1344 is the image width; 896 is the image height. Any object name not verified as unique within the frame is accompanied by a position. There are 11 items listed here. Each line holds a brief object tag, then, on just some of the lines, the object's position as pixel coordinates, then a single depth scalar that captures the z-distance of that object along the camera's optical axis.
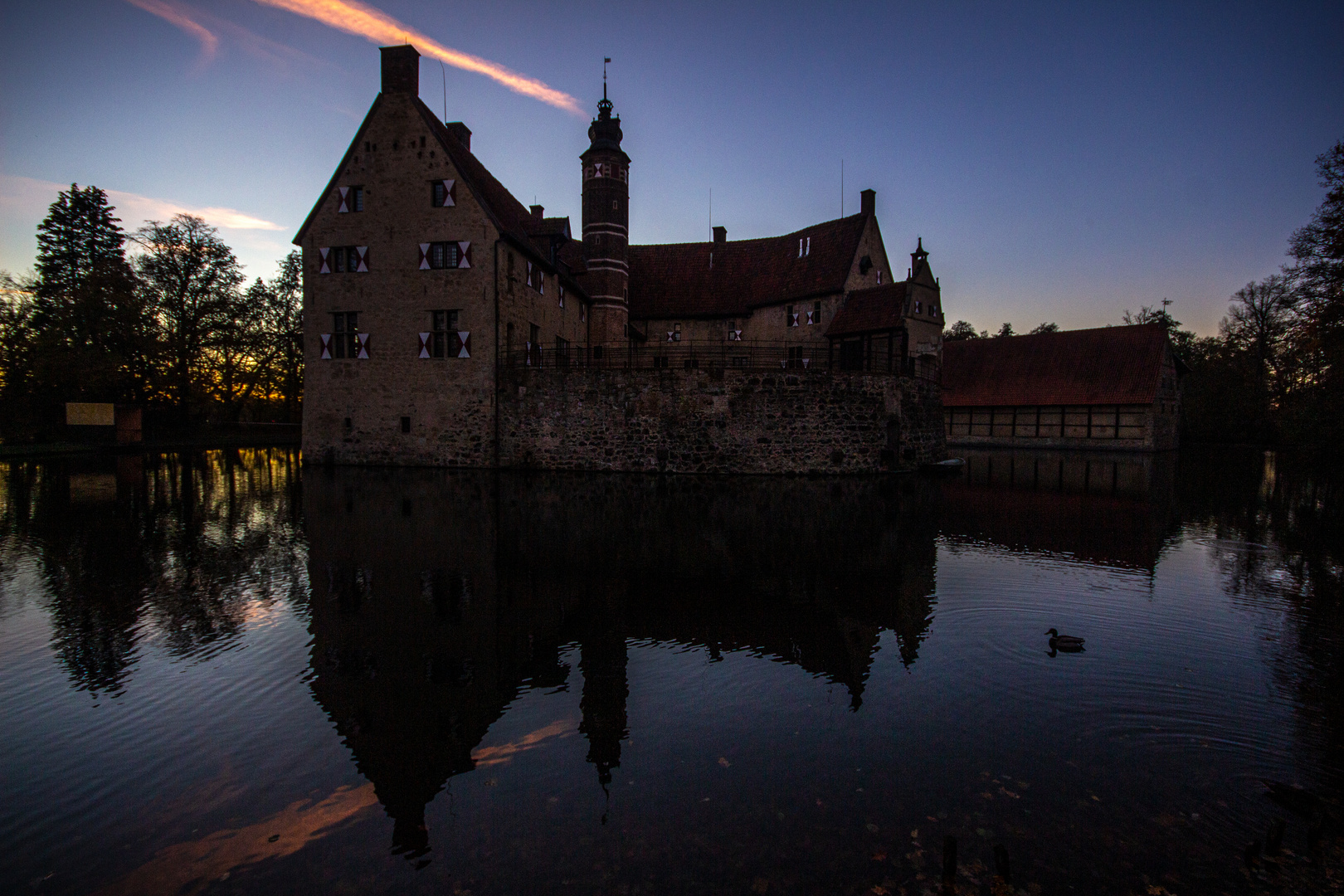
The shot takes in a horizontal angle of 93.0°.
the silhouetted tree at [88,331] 36.56
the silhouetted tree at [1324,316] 19.55
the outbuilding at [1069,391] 41.84
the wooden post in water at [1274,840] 3.77
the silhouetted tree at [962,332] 83.36
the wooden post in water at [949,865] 3.46
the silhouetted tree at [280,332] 46.16
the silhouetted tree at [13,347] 35.31
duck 6.88
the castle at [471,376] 24.95
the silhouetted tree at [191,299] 41.09
